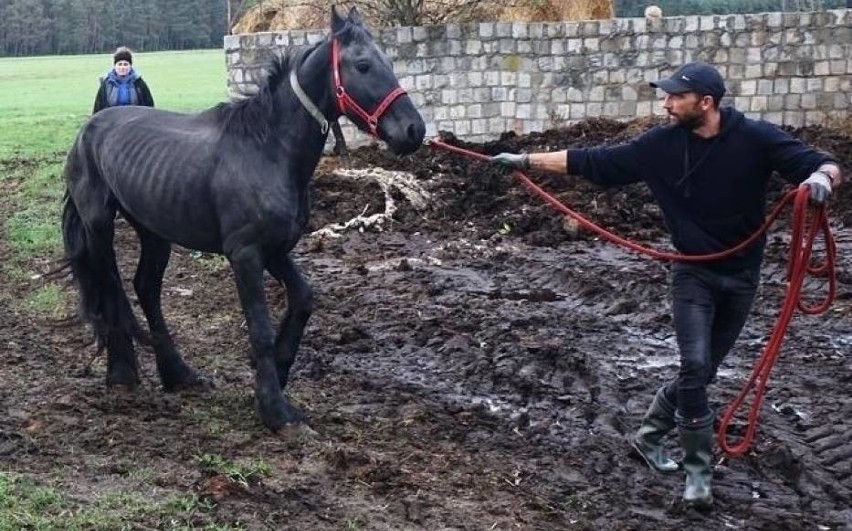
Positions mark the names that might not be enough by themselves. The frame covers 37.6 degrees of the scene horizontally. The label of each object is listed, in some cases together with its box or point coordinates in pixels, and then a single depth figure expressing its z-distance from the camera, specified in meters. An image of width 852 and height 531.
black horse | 6.07
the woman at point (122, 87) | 13.13
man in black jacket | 5.48
